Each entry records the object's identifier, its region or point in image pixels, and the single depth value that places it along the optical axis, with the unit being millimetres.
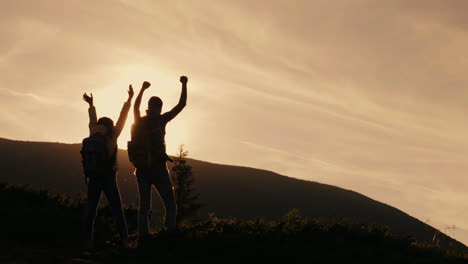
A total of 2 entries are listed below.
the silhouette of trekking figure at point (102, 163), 10227
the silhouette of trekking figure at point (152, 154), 10719
